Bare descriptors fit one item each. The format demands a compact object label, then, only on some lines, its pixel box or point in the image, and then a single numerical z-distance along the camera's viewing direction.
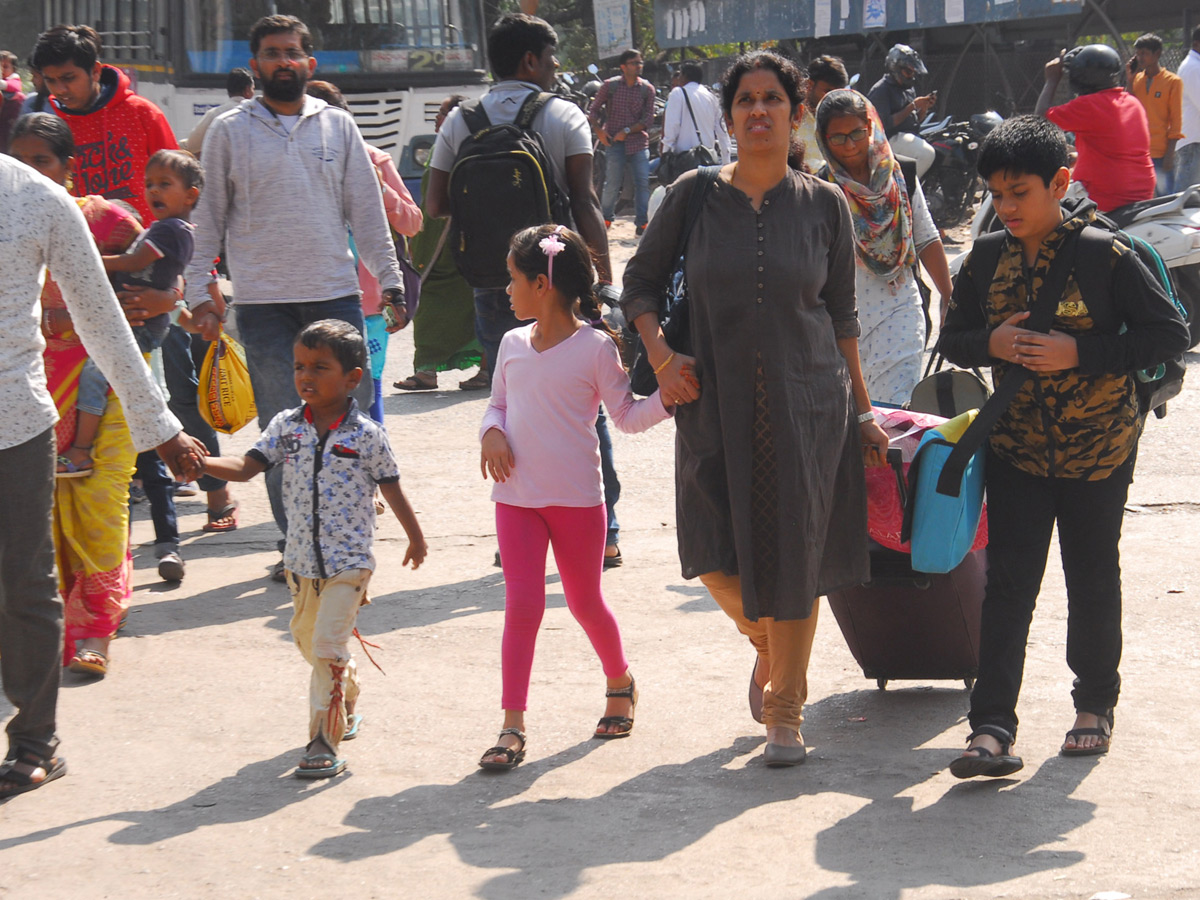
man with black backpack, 11.59
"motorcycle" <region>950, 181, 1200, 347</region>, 18.81
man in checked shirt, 34.78
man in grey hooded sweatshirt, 11.37
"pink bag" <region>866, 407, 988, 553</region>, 8.23
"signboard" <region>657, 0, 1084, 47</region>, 39.25
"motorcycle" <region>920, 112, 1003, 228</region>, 33.03
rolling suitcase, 8.67
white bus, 25.69
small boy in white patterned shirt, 8.29
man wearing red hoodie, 12.67
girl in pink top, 8.40
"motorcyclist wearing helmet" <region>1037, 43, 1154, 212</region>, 17.33
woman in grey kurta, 7.75
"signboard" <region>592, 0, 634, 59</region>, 47.53
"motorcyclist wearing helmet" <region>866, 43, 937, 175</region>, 27.17
